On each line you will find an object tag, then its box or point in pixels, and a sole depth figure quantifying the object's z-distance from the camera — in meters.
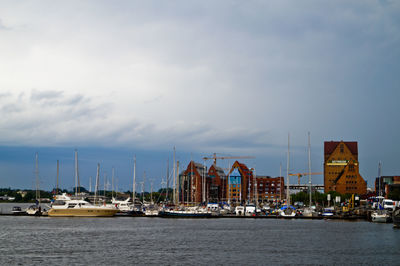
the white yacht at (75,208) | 118.62
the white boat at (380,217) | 109.44
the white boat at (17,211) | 132.43
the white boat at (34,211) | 127.50
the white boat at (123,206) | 143.62
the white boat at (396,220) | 89.25
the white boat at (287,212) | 126.14
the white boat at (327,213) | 122.93
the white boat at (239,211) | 140.11
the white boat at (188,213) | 123.88
